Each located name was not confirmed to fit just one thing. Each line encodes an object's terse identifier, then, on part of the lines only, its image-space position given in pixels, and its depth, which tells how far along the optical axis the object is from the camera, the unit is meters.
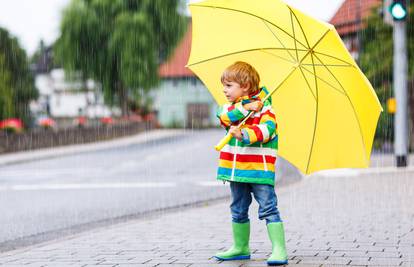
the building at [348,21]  41.50
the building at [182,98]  78.25
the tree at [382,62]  21.69
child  5.30
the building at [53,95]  82.06
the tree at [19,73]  52.19
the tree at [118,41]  46.09
